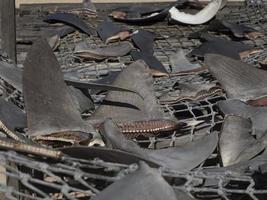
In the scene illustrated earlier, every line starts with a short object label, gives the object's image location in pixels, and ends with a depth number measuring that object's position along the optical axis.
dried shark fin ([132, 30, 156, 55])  4.57
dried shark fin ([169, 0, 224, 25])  4.93
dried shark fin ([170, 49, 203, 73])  4.33
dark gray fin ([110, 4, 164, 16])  5.03
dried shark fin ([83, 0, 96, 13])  5.07
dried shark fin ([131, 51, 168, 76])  4.30
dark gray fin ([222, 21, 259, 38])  4.71
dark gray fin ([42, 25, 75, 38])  4.68
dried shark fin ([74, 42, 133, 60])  4.50
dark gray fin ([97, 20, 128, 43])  4.70
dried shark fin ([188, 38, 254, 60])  4.45
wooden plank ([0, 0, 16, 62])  4.47
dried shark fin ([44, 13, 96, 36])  4.77
